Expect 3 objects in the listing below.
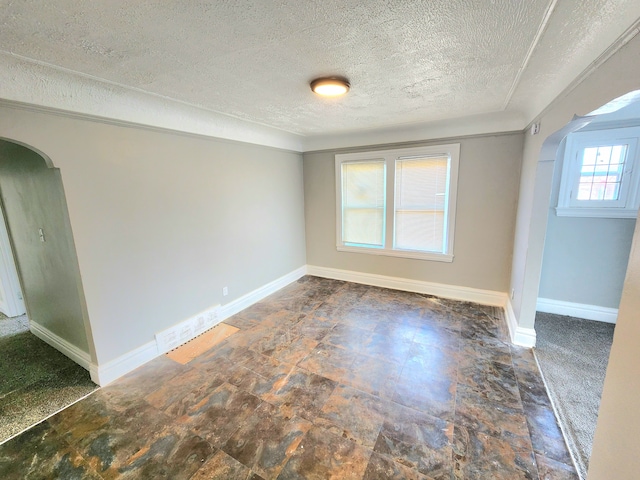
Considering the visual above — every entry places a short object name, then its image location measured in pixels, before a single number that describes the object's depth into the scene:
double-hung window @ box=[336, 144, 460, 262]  3.67
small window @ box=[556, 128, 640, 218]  2.80
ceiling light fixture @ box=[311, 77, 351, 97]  1.92
